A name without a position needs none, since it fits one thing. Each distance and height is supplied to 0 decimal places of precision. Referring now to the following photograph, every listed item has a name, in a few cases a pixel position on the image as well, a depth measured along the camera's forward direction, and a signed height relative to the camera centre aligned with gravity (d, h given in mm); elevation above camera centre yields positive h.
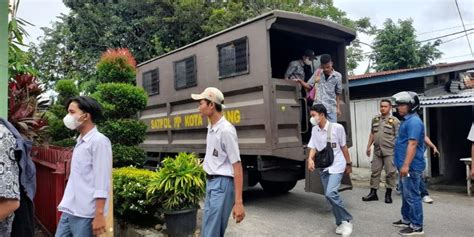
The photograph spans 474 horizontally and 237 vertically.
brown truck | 5473 +592
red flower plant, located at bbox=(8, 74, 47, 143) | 4989 +362
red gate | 3996 -531
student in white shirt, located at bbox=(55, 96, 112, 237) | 2752 -371
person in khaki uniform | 6645 -440
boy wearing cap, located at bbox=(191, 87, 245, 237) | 3211 -357
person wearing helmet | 4484 -402
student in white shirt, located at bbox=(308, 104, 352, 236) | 4660 -420
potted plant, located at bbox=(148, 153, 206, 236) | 4391 -719
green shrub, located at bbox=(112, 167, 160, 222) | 4633 -808
